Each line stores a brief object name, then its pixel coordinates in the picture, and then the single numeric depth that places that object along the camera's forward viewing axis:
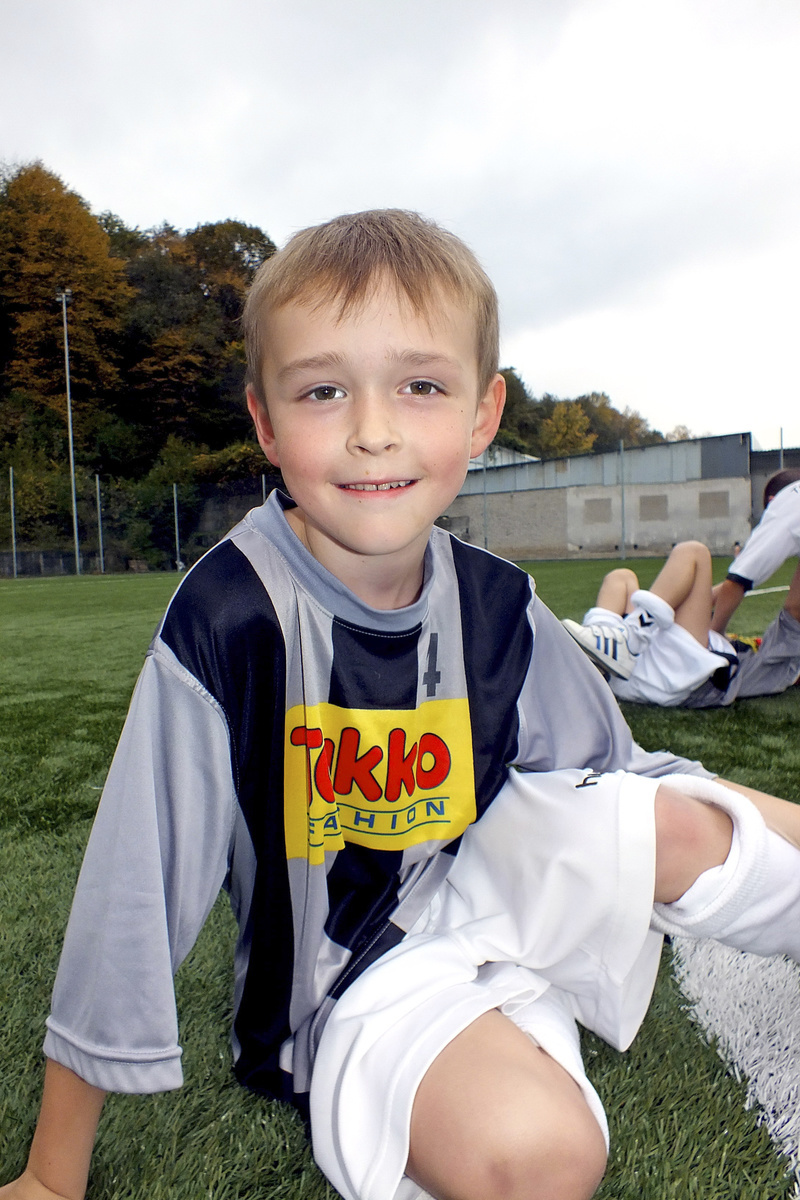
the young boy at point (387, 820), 0.88
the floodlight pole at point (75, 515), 20.89
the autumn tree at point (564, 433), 47.72
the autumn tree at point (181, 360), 31.62
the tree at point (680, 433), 57.95
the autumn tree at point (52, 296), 30.67
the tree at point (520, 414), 48.44
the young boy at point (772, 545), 3.41
